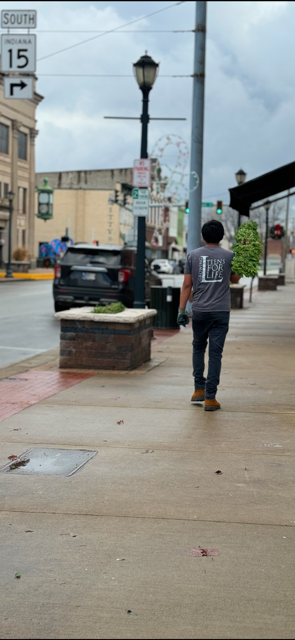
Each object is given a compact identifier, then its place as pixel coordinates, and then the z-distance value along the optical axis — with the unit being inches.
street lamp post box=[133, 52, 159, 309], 580.4
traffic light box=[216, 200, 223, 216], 1250.0
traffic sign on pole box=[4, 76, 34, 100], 689.6
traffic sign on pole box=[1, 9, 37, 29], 658.2
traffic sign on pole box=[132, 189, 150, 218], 599.2
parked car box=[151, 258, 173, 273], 2381.9
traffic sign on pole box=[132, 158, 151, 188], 601.3
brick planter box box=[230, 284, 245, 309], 1002.0
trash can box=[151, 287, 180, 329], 686.5
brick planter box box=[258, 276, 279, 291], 1679.4
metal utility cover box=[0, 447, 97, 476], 229.1
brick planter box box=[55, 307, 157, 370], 411.8
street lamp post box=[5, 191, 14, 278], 1996.8
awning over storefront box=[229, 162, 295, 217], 647.8
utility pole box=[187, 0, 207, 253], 723.4
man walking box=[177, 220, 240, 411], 321.1
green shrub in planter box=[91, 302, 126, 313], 427.8
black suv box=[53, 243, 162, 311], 732.7
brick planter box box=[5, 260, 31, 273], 2292.1
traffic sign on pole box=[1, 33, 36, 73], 671.8
